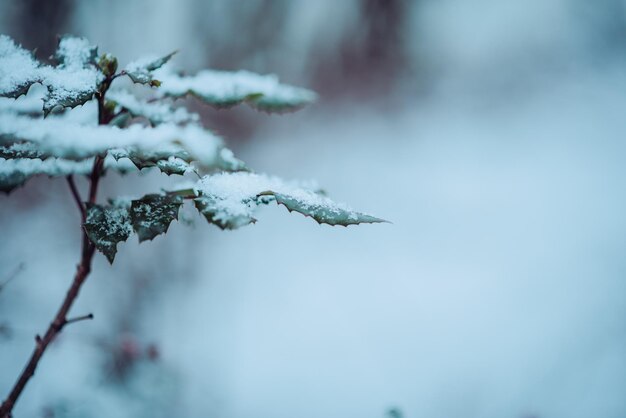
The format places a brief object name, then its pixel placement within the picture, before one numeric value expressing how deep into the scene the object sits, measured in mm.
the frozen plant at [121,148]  470
